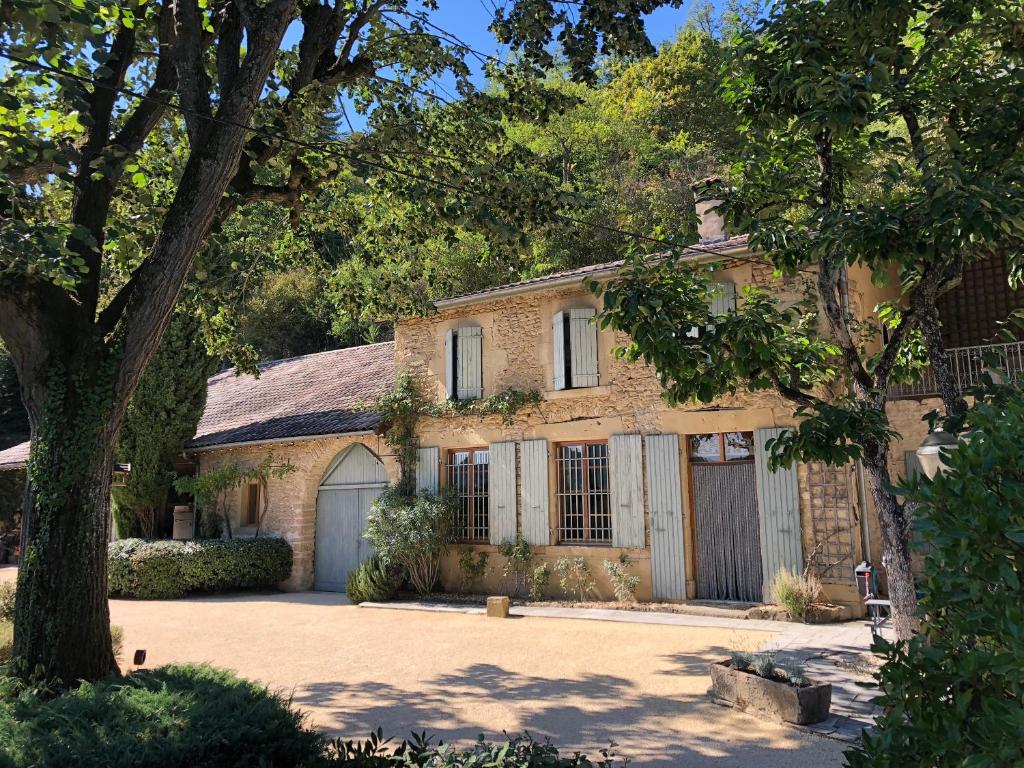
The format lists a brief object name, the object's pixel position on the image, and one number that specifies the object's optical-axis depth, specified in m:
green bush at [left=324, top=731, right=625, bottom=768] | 3.31
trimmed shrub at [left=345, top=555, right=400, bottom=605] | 11.65
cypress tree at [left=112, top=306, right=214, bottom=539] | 14.01
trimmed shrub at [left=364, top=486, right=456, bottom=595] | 11.58
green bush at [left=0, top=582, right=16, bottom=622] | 8.95
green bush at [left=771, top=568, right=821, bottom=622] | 8.63
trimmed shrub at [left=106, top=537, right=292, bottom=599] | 12.91
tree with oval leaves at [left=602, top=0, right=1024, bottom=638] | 4.28
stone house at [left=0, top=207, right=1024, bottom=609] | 9.36
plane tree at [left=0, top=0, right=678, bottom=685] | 4.85
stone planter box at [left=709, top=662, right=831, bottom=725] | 4.93
